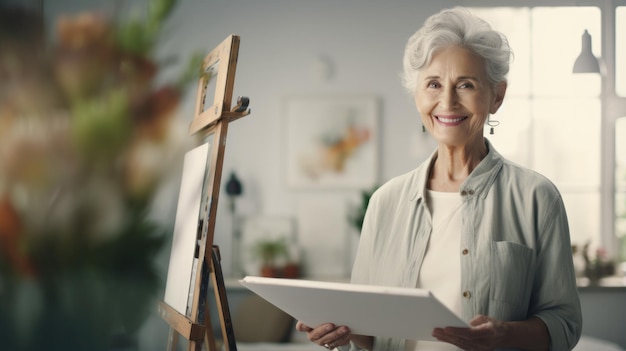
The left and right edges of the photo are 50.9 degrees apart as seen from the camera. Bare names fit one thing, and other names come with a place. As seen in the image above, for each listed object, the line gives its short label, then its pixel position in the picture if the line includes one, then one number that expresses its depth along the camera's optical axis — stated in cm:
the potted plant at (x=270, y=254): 460
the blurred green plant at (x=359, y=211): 466
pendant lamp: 422
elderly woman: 139
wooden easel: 187
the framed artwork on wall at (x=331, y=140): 485
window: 485
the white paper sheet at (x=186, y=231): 203
